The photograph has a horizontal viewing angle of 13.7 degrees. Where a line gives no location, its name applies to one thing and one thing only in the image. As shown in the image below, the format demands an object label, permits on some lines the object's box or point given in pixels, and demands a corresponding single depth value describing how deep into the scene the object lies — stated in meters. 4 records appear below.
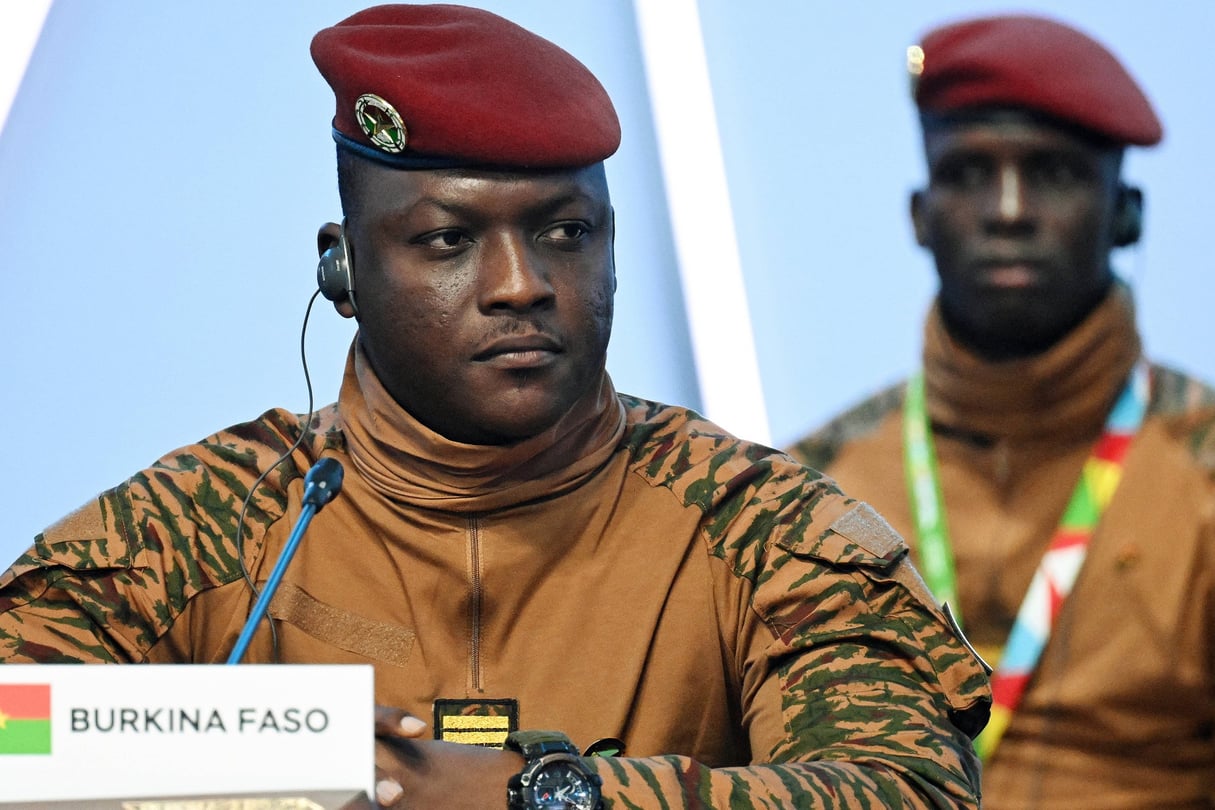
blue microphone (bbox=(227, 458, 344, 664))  3.50
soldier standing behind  4.65
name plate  3.26
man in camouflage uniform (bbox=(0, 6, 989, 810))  3.73
